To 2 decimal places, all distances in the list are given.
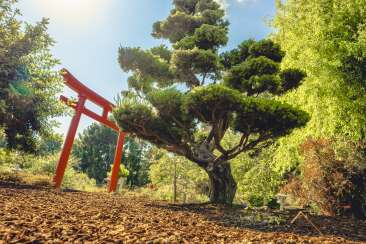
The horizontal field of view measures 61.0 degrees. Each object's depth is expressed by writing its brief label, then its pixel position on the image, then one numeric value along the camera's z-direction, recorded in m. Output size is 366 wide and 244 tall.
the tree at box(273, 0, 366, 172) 7.45
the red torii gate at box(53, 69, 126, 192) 10.00
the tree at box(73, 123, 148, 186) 30.88
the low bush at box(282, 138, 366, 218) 7.31
